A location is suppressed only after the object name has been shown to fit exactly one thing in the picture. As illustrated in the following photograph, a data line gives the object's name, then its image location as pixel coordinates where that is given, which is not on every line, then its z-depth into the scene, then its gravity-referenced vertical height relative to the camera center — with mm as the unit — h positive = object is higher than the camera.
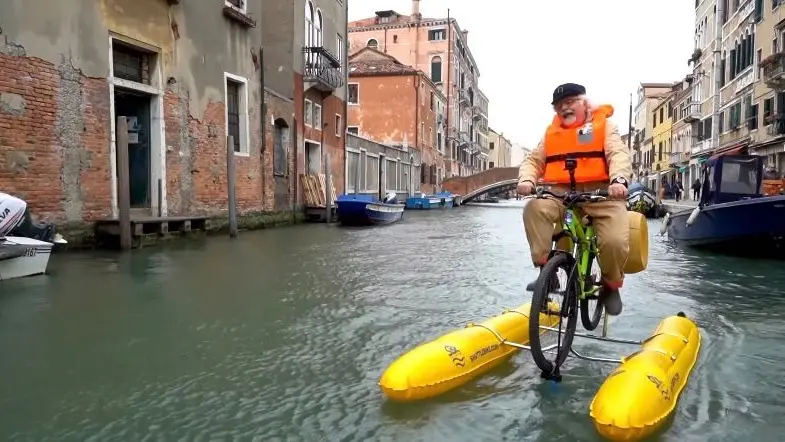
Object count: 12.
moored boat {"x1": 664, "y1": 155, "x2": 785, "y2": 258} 8898 -269
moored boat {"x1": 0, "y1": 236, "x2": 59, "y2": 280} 6371 -637
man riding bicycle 3275 +124
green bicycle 3020 -433
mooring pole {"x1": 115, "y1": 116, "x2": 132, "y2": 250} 9367 +234
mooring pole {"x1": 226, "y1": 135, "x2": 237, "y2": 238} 12852 +195
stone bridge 42156 +923
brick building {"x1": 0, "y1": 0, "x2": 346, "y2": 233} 8766 +1763
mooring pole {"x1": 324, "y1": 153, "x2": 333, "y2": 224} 18094 +95
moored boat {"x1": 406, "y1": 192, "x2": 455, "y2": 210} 31469 -274
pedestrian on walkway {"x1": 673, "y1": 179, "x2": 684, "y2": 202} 33734 +359
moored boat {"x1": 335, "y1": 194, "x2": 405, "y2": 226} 16906 -379
